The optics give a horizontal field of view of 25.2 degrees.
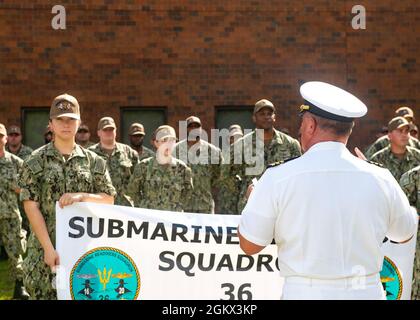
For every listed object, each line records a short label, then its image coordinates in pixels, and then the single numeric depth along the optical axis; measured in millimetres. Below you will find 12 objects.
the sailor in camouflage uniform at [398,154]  11414
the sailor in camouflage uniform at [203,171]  12406
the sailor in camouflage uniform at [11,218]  11197
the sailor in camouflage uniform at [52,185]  6840
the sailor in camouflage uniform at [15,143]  15109
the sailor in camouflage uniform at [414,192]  8562
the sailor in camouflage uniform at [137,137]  14445
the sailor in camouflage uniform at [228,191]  11914
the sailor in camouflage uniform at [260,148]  10805
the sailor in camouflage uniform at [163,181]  11180
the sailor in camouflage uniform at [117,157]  12617
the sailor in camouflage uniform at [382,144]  12789
